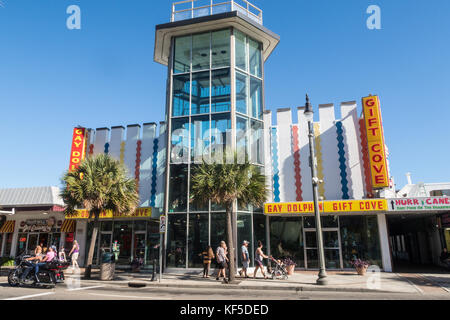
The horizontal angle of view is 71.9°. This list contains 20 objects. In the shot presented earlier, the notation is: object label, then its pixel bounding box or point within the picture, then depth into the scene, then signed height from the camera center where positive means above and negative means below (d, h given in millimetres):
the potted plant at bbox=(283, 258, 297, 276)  16297 -1722
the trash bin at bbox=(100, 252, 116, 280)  14797 -1633
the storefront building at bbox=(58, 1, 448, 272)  17609 +4432
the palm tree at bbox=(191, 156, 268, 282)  13805 +2014
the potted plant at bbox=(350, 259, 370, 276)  15852 -1787
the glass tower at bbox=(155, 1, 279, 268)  17594 +7575
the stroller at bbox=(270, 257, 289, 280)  14954 -1878
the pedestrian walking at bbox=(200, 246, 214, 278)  15797 -1388
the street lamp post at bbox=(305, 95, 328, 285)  12812 +1571
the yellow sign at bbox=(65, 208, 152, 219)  19266 +1156
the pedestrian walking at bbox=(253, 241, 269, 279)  15411 -1323
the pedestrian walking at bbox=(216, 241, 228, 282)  14867 -1216
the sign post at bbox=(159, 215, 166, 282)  15026 +447
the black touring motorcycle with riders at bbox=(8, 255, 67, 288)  12453 -1634
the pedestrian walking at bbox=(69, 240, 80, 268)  17928 -1253
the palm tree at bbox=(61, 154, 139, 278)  15367 +2194
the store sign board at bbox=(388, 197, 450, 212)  15985 +1360
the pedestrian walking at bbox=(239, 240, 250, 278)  15609 -1394
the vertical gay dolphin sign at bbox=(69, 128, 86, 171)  22500 +6174
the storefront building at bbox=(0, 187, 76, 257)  22797 +887
